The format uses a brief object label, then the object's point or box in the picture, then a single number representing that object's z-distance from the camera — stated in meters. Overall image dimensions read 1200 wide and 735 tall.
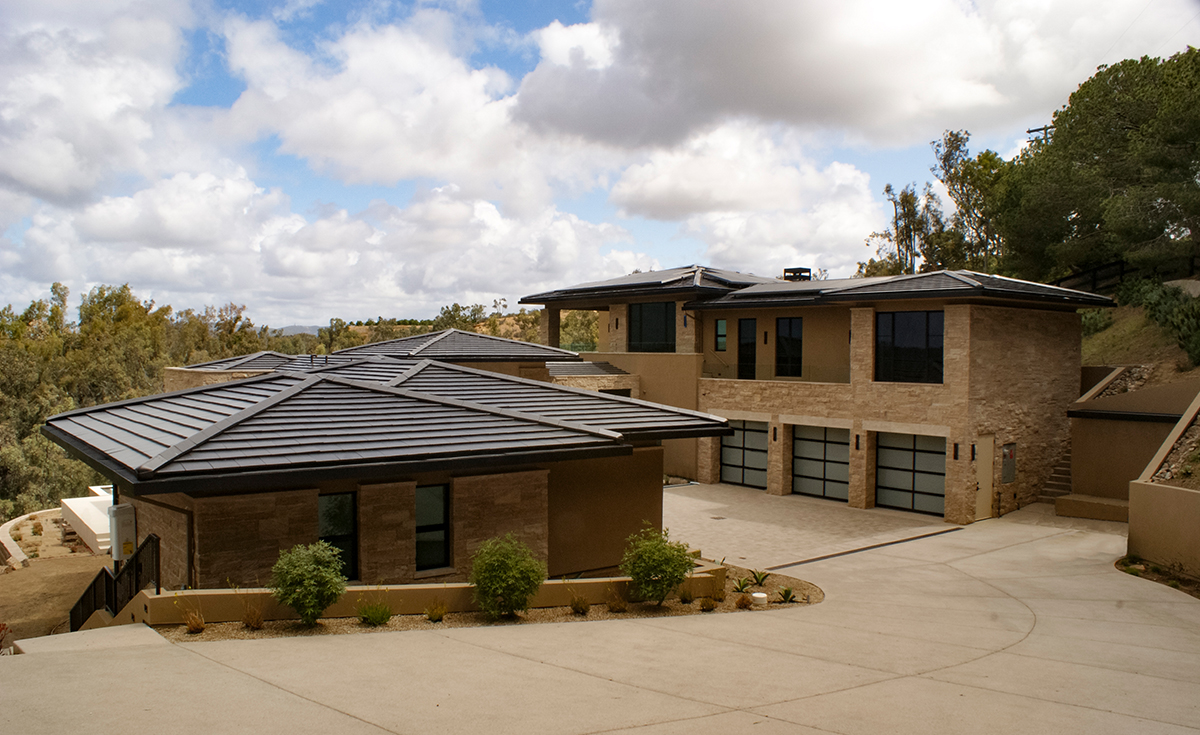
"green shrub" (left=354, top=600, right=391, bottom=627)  10.05
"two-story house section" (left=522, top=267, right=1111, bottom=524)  23.38
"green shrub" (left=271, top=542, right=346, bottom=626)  9.41
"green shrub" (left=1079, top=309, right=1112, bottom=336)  37.69
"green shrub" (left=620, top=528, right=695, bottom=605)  12.16
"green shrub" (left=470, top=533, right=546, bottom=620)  10.79
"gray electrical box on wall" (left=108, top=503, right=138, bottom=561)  11.80
